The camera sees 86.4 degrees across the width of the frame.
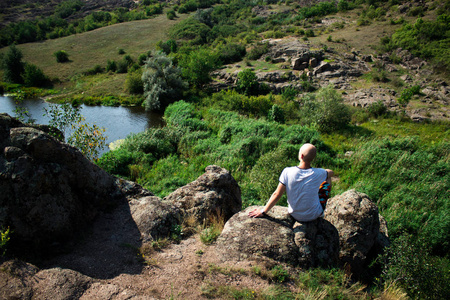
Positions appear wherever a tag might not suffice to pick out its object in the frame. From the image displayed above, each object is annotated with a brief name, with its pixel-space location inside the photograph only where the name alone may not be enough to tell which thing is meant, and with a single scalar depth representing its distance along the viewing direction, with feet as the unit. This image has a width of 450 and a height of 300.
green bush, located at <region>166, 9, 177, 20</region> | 240.53
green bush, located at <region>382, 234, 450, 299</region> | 17.34
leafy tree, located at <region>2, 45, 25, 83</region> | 127.95
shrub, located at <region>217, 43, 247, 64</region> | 145.18
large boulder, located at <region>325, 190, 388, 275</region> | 19.48
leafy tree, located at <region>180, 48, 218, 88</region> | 112.15
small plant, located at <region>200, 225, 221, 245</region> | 17.01
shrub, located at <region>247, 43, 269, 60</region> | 140.26
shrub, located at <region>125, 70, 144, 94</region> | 114.11
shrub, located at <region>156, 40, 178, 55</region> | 166.61
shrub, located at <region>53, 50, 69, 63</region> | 152.73
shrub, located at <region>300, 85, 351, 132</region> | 67.87
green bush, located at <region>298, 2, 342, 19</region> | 195.49
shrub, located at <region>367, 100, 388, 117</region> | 79.66
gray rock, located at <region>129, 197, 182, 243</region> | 17.31
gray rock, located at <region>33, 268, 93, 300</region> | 11.46
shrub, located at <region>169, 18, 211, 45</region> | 191.93
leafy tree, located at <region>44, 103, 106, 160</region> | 36.88
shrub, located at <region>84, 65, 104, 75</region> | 142.61
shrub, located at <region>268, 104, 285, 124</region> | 75.76
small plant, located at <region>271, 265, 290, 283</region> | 13.88
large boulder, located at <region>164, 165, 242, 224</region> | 21.48
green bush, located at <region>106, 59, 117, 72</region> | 144.36
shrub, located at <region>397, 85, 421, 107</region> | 83.05
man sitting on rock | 14.19
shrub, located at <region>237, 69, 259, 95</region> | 107.24
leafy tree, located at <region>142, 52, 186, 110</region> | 97.80
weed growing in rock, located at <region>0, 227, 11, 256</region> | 12.33
